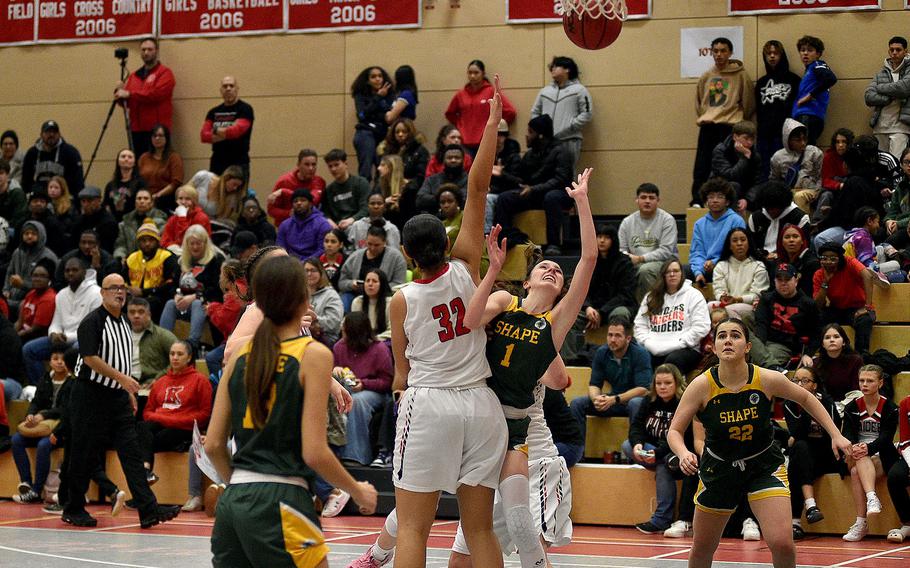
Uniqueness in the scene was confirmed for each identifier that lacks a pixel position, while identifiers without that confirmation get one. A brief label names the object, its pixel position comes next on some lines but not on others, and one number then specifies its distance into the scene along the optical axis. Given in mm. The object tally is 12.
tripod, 16856
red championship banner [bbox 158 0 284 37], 17031
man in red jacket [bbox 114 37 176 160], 16688
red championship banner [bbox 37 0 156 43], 17438
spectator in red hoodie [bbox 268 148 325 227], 14977
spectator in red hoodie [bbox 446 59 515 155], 15241
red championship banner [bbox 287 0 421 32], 16438
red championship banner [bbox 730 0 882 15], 14836
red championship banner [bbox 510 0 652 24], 15508
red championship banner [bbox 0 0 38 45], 18031
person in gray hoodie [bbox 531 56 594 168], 14883
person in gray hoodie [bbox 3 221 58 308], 14312
